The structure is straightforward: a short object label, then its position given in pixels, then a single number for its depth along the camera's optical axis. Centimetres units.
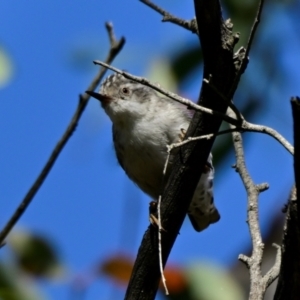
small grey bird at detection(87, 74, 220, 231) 924
